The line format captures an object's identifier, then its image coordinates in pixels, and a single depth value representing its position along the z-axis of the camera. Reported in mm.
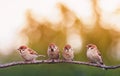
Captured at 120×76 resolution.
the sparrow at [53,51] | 6295
